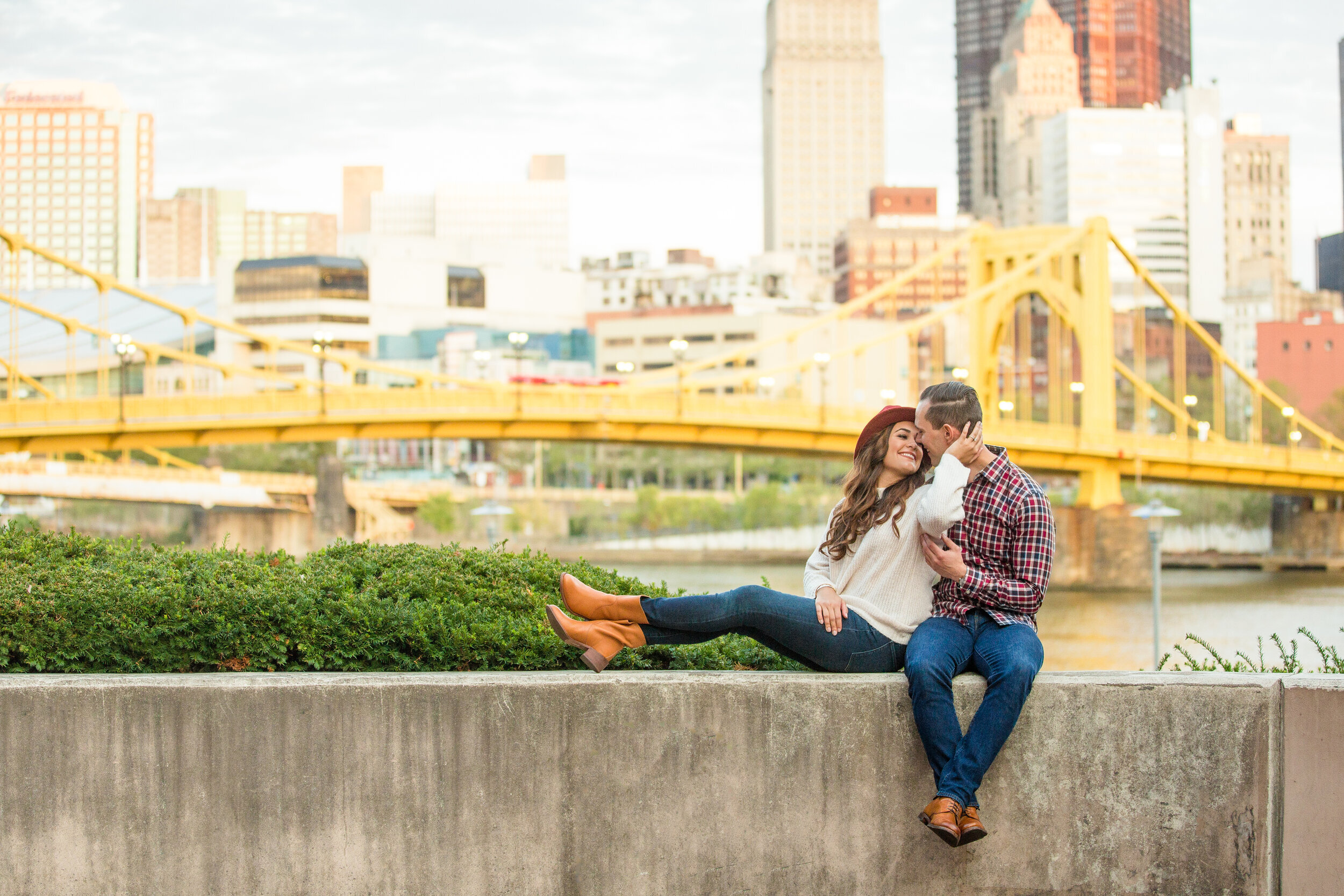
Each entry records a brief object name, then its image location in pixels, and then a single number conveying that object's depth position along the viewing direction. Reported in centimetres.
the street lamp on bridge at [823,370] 4119
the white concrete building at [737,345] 10156
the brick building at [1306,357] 9444
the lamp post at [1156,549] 2083
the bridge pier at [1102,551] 4438
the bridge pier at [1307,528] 5759
